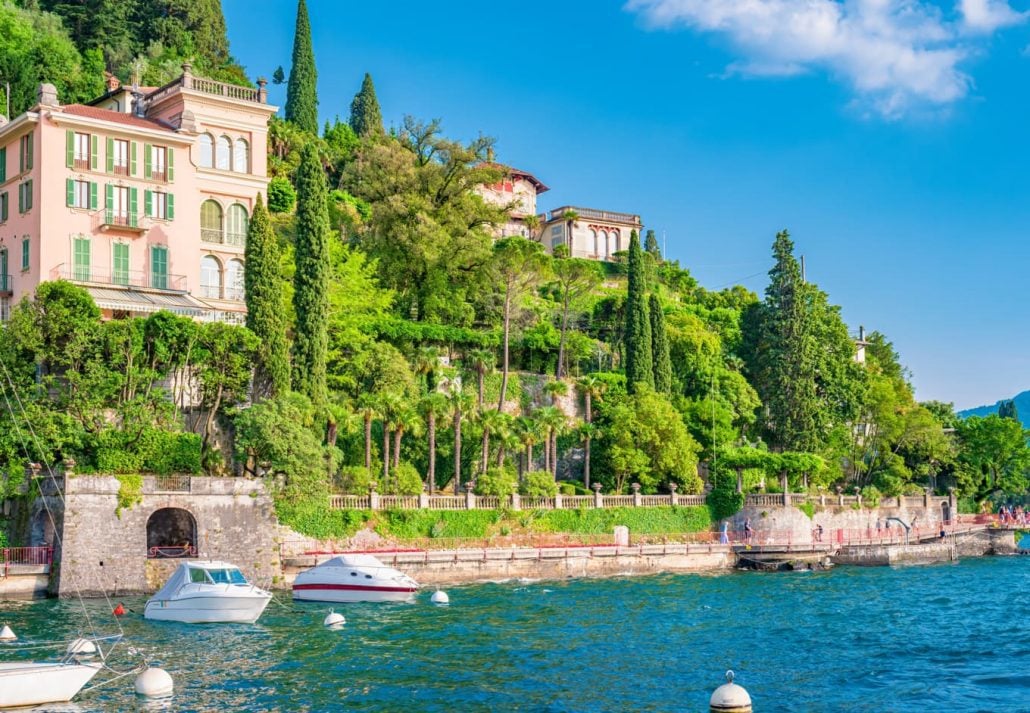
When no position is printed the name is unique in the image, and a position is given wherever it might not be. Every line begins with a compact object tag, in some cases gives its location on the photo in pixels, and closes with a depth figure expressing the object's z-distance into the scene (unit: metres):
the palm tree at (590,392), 70.56
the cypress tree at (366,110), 113.94
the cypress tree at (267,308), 55.62
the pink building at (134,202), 58.88
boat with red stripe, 46.59
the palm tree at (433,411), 60.84
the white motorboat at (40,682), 26.78
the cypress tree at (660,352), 75.94
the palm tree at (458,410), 61.28
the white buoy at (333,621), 40.47
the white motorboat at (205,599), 40.62
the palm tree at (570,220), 103.75
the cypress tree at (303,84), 107.81
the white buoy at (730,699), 25.34
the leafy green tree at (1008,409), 150.98
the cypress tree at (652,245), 109.48
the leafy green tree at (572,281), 80.25
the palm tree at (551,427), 66.31
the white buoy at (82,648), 29.48
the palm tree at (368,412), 58.38
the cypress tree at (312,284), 57.00
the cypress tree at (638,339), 73.94
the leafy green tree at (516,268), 73.22
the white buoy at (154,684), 28.61
